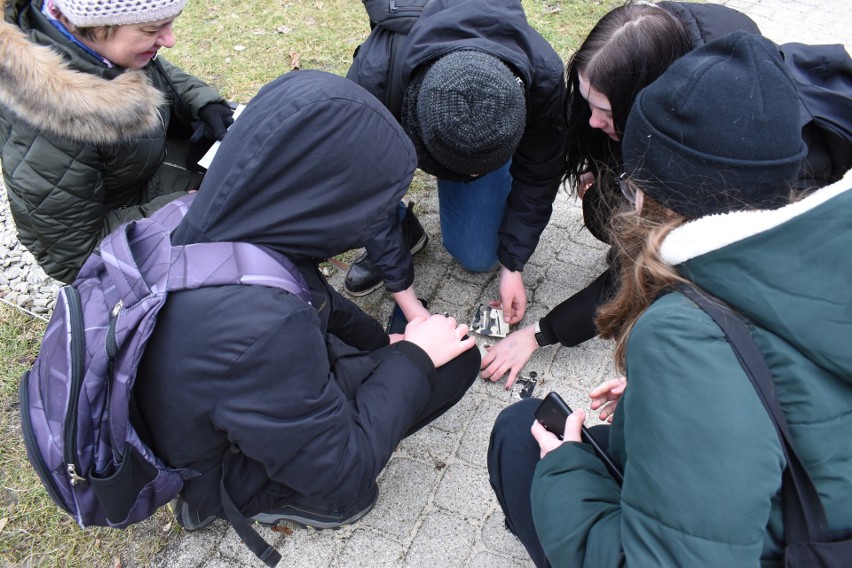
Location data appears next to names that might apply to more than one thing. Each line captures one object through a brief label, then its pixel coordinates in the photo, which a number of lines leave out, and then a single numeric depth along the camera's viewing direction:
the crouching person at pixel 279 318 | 1.35
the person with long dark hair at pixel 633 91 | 1.78
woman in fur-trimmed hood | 2.04
